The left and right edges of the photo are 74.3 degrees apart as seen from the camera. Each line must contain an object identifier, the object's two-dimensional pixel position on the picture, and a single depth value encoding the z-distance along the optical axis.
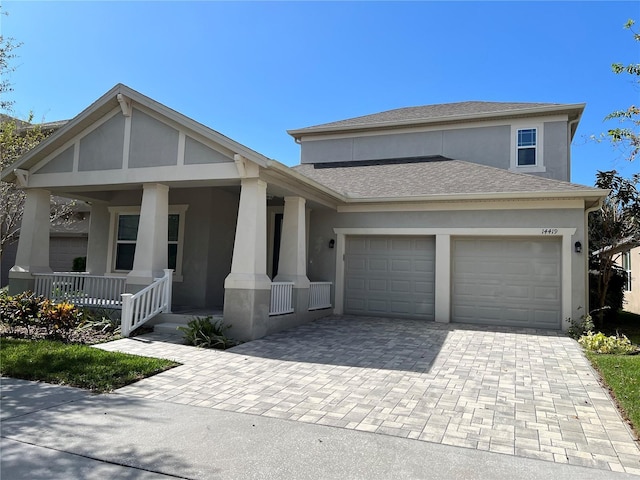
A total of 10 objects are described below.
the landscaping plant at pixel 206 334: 8.11
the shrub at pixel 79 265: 15.07
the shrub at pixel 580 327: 9.61
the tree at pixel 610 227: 12.09
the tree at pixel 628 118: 8.80
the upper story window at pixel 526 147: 13.61
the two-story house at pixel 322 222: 9.04
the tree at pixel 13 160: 13.95
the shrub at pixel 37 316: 8.38
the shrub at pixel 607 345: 7.94
